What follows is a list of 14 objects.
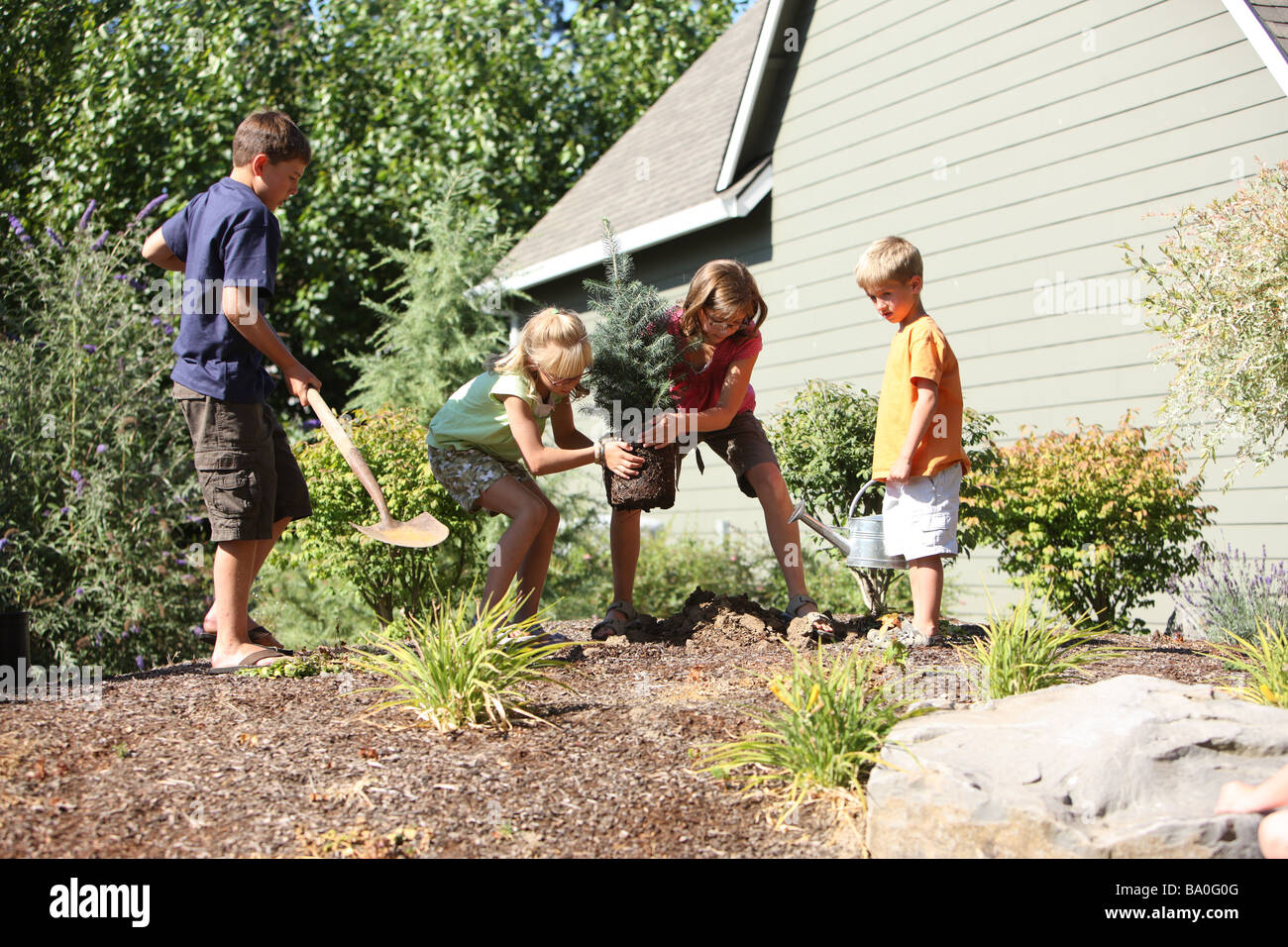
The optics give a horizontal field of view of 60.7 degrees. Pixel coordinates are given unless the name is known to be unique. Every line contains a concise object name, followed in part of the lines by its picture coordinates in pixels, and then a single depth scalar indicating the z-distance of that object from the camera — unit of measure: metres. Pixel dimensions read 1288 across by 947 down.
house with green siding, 6.29
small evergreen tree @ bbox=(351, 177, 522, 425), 9.27
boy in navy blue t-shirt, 4.00
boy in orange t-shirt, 4.41
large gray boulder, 2.46
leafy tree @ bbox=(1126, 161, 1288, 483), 4.77
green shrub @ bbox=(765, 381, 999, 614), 5.58
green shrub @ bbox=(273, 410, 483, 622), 6.04
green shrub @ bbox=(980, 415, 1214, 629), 5.62
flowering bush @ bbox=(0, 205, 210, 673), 6.31
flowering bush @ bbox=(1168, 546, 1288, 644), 5.24
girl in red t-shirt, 4.62
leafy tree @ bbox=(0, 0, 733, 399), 12.29
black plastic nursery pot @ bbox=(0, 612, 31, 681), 4.24
